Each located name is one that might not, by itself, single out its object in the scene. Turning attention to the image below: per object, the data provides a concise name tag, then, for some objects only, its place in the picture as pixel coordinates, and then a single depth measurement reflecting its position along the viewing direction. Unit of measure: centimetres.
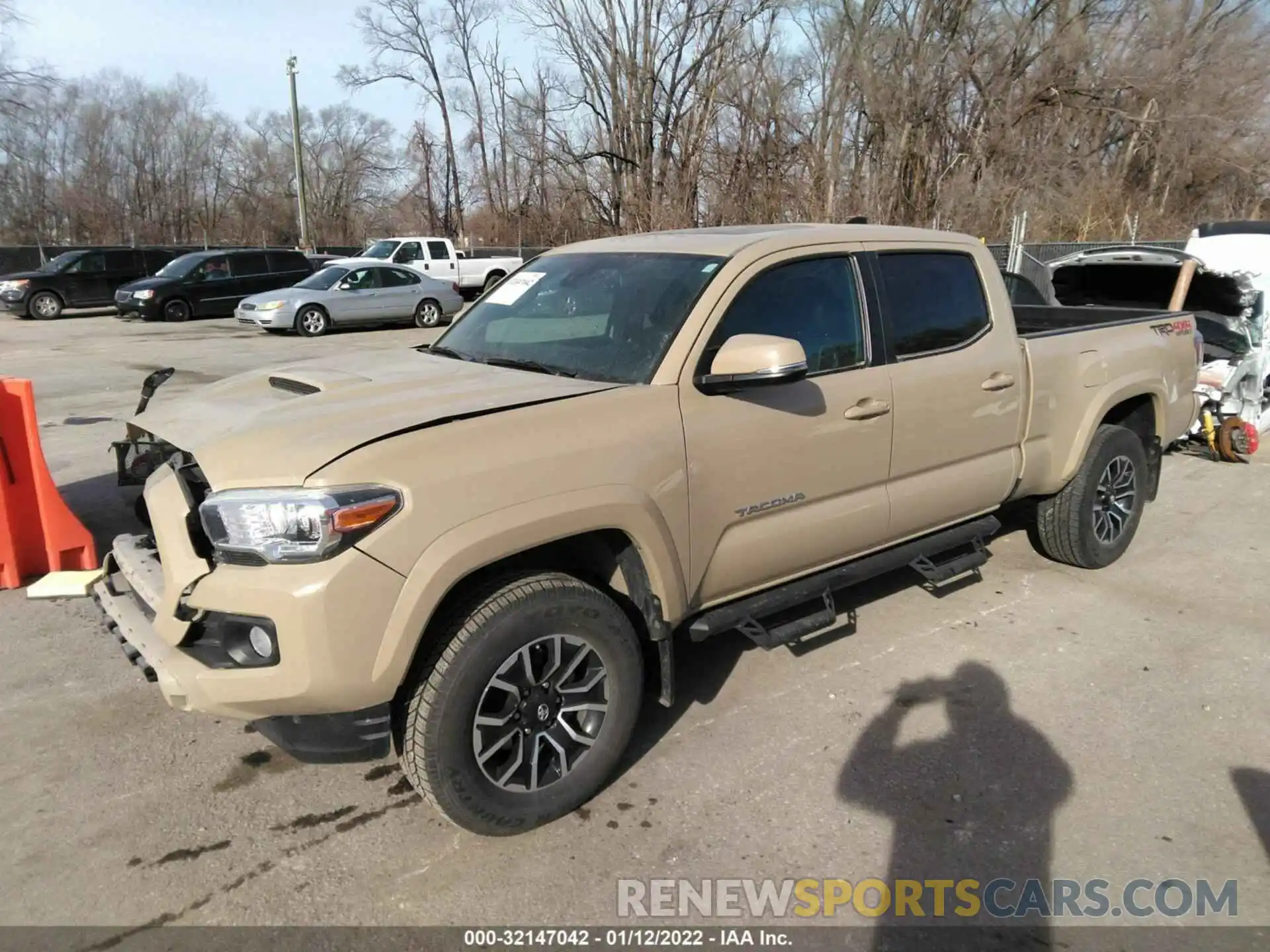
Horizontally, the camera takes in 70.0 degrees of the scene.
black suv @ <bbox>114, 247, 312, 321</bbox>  2073
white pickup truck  2480
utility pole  3098
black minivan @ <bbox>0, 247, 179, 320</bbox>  2219
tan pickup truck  258
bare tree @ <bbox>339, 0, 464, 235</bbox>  4312
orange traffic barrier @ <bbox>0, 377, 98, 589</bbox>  505
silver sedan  1842
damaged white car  820
